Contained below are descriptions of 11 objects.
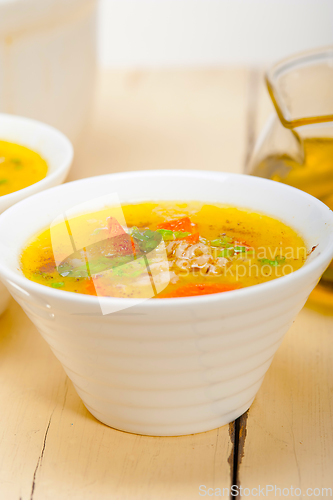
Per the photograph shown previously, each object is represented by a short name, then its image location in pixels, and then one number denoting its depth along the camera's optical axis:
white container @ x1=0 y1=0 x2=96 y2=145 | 0.82
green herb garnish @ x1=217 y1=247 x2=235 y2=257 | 0.65
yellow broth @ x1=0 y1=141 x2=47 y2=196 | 0.74
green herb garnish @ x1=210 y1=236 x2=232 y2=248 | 0.66
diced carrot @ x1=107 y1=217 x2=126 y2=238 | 0.67
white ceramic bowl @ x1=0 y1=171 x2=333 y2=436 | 0.59
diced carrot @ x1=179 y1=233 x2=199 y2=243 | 0.66
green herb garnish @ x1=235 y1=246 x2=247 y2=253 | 0.65
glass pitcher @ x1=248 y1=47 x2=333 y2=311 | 0.74
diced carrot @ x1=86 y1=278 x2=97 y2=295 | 0.62
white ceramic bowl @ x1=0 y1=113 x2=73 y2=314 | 0.70
